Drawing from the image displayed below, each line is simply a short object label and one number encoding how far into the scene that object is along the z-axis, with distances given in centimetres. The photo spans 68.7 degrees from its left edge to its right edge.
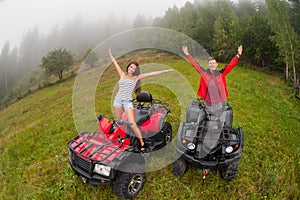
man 560
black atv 464
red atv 427
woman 527
